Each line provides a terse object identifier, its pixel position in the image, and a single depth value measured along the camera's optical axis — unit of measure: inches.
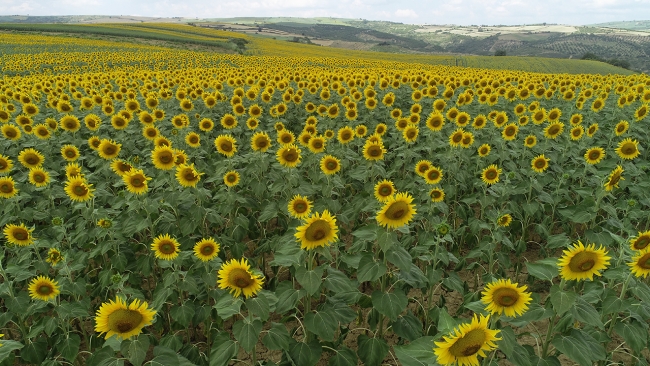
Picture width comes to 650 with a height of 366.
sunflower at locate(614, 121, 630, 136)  269.9
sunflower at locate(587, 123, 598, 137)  273.3
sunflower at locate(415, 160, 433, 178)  213.0
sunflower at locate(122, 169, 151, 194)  170.7
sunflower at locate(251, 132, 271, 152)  226.2
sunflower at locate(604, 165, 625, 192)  158.6
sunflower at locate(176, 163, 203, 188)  185.9
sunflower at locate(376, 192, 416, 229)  115.3
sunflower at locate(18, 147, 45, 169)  215.5
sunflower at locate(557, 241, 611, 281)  97.4
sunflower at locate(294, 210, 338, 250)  110.7
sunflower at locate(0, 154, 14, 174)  193.5
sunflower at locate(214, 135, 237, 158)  223.0
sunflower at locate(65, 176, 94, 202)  175.0
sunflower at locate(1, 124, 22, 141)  271.3
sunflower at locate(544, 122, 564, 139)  266.6
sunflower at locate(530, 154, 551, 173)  211.8
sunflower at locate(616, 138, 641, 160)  220.8
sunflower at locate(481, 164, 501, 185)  206.2
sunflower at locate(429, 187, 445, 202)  188.7
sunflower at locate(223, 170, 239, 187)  194.2
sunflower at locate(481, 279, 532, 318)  92.4
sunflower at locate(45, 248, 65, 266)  139.7
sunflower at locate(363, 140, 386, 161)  210.2
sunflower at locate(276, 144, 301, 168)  203.3
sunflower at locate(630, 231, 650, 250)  103.5
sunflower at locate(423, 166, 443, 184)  192.4
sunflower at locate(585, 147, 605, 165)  215.2
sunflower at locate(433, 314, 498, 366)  75.3
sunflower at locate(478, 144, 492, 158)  243.2
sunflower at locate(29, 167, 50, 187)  195.3
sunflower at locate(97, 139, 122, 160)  223.9
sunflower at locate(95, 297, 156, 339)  96.6
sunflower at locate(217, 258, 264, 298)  101.7
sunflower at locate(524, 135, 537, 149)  250.8
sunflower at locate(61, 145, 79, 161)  228.3
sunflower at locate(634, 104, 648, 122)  297.6
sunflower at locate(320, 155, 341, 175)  199.5
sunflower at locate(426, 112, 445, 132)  272.2
